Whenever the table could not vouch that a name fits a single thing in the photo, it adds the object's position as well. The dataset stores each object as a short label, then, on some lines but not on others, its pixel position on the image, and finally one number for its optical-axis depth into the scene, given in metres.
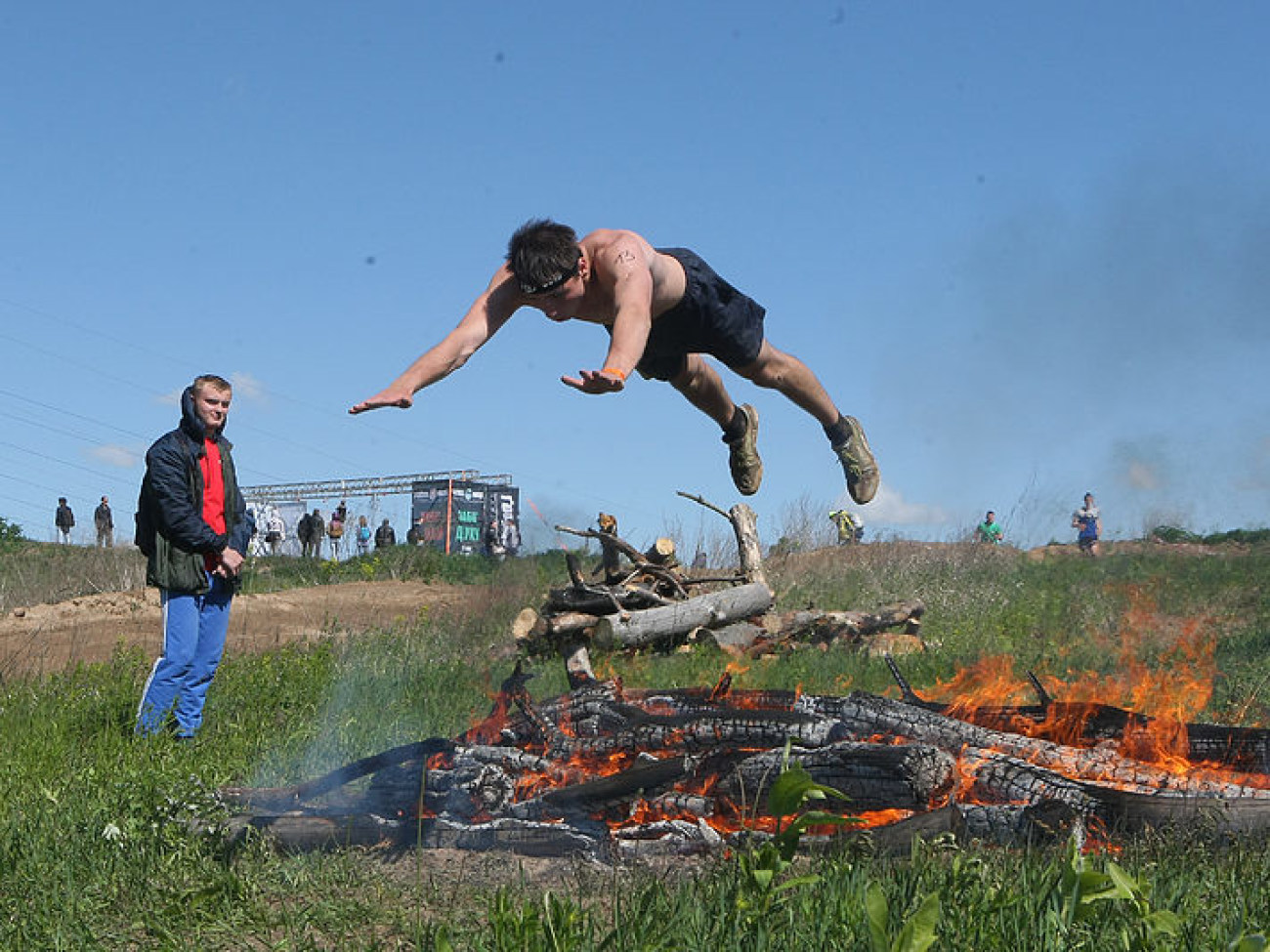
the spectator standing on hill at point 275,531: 30.86
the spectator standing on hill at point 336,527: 34.33
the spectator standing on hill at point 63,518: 30.42
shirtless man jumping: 4.69
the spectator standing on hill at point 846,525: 17.17
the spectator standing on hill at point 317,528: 30.89
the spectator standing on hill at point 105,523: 26.62
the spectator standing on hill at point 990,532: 19.08
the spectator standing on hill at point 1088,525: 23.20
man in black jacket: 6.17
